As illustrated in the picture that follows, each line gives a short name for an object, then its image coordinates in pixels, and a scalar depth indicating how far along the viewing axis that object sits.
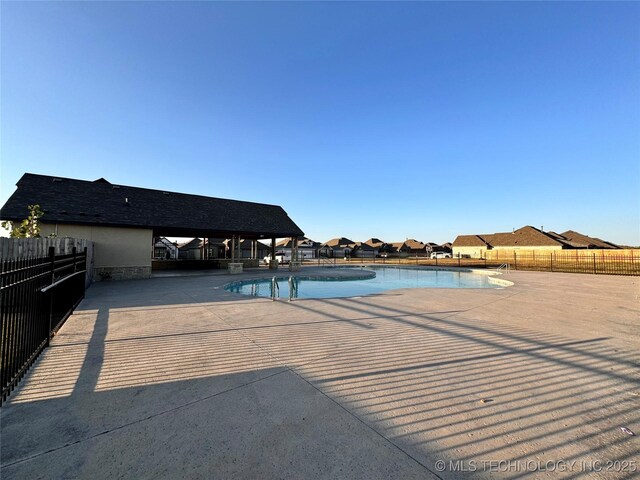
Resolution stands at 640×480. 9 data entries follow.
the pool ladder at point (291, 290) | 9.46
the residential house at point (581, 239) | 51.62
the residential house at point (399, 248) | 78.82
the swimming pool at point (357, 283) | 13.43
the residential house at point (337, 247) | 69.12
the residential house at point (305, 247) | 61.78
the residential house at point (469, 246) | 54.53
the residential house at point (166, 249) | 39.59
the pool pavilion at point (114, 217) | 13.41
